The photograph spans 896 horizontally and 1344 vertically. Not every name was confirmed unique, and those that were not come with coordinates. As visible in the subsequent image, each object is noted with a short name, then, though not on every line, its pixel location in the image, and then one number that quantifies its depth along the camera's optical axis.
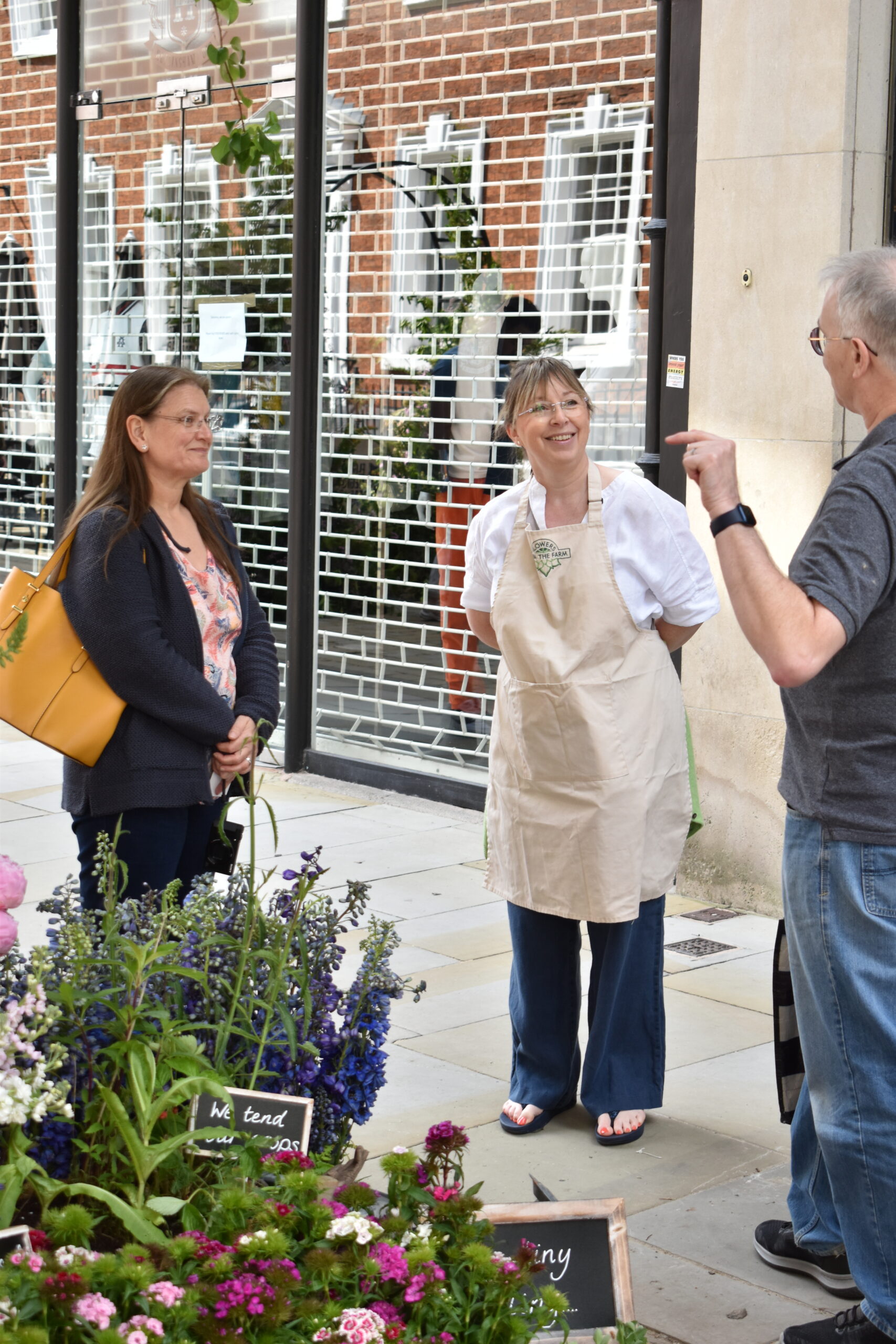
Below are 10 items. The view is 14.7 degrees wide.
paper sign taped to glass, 11.49
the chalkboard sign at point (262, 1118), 5.57
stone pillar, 8.44
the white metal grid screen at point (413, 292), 9.55
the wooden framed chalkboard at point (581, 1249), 5.61
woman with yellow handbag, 6.93
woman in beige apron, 6.90
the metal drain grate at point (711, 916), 8.79
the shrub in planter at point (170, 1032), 5.46
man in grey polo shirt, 5.83
